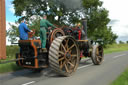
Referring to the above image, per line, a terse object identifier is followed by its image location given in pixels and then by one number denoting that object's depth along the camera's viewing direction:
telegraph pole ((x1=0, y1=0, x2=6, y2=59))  13.21
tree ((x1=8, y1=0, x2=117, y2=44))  22.62
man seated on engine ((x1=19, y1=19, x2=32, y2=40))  6.22
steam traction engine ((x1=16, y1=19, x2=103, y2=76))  5.63
